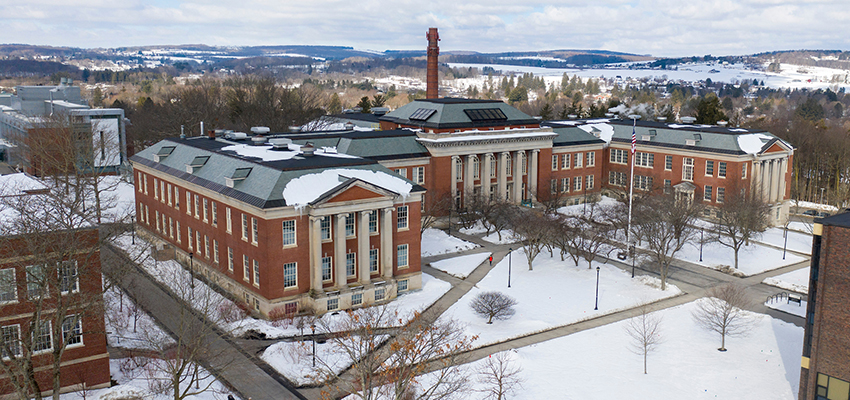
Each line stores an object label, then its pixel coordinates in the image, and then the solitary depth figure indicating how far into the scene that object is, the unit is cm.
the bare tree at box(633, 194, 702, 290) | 5688
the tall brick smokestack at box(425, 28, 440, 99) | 11925
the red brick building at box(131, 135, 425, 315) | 4734
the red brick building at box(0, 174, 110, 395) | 3058
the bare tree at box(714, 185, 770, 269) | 6506
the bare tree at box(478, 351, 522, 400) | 3641
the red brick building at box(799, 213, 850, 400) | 3312
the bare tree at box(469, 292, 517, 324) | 4747
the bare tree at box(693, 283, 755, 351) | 4453
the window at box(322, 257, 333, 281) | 4959
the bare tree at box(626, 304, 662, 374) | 4235
